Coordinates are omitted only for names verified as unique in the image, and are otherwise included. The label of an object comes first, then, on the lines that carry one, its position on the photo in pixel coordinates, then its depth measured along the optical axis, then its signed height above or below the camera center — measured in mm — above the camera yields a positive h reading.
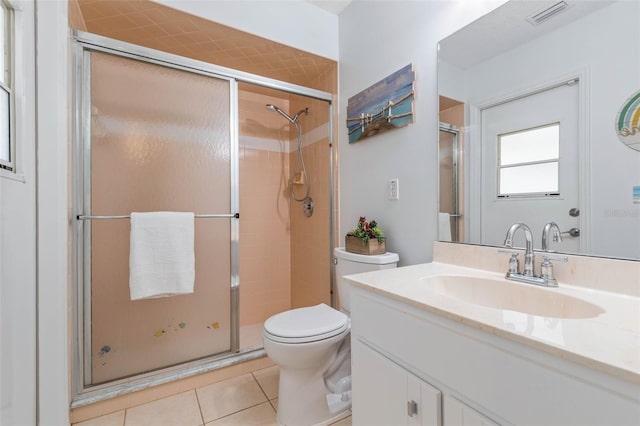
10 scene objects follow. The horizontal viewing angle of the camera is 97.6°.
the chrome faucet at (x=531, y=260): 912 -170
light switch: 1547 +124
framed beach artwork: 1465 +611
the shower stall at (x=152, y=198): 1411 +77
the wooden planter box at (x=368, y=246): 1499 -193
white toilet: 1259 -704
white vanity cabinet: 483 -366
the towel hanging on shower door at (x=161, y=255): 1462 -233
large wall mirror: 829 +310
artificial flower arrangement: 1505 -153
